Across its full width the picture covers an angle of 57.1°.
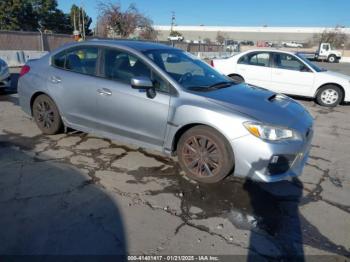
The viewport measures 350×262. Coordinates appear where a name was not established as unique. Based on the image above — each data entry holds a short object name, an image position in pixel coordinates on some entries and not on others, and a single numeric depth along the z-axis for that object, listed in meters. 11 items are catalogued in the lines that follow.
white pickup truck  42.47
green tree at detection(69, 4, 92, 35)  56.60
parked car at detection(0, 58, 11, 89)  8.78
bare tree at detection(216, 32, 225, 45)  89.56
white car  9.07
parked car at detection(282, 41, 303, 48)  82.61
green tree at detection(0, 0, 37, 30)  47.94
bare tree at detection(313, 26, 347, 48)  69.61
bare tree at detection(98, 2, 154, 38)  38.72
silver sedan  3.61
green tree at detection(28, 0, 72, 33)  53.44
